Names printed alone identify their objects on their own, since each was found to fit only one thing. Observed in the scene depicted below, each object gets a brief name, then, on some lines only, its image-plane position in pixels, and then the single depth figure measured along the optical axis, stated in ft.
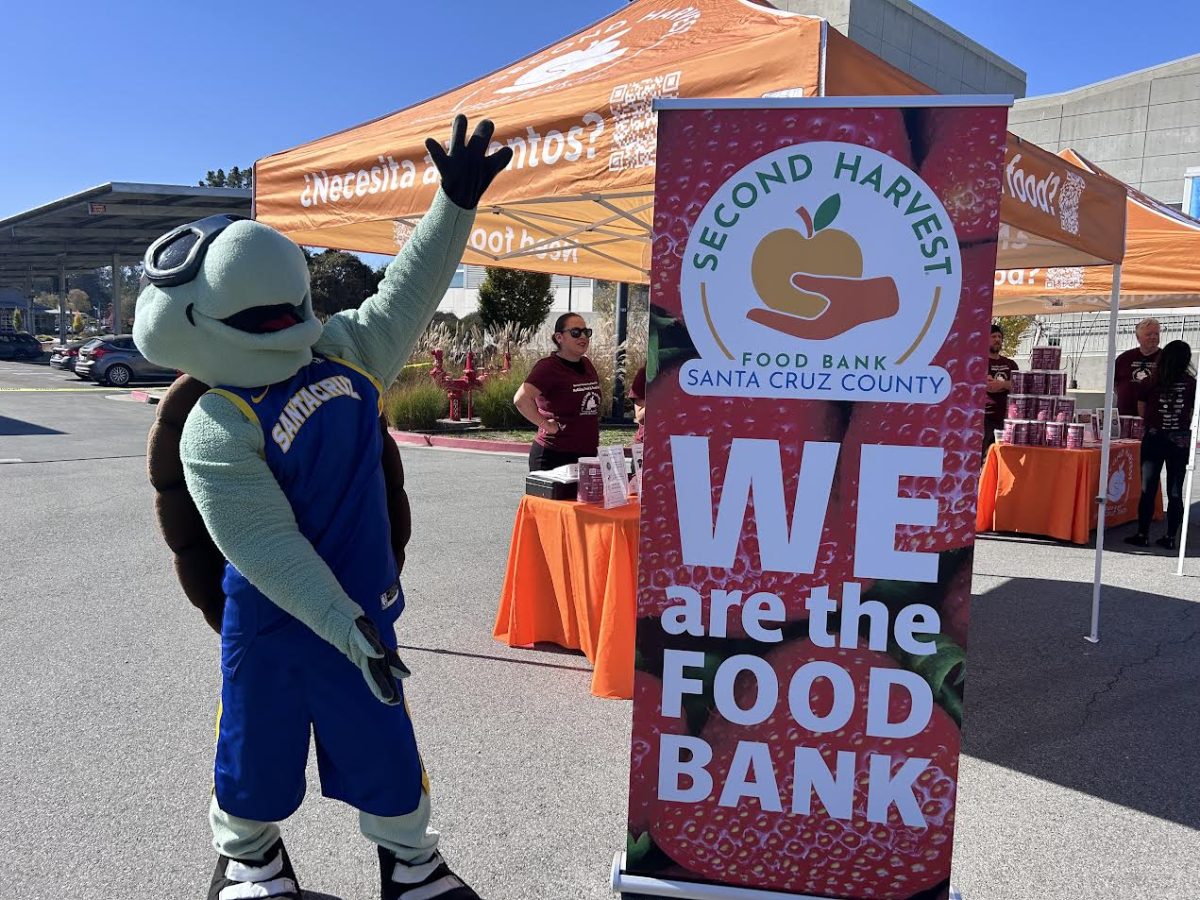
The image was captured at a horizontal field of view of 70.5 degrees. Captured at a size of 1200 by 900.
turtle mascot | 5.98
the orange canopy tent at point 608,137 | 9.66
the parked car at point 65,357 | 89.76
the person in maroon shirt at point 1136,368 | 23.20
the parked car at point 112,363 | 71.97
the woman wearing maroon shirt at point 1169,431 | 21.31
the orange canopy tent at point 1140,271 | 19.79
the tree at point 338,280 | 95.30
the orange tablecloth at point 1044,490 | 22.35
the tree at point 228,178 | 291.99
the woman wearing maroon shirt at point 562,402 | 15.24
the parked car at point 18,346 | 106.73
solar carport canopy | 67.62
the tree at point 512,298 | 64.64
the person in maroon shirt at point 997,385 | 24.72
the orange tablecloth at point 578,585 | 11.94
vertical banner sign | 6.45
